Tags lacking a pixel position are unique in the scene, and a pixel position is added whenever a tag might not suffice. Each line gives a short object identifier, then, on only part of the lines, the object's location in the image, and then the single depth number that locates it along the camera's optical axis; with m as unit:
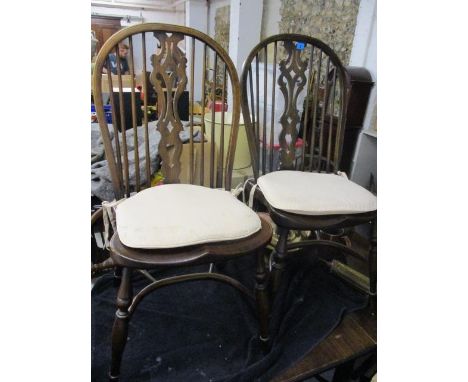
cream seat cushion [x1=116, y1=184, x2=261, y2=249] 0.66
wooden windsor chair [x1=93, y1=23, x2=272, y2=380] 0.67
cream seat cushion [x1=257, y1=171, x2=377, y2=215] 0.85
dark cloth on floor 0.85
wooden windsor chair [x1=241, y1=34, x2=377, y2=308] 0.86
